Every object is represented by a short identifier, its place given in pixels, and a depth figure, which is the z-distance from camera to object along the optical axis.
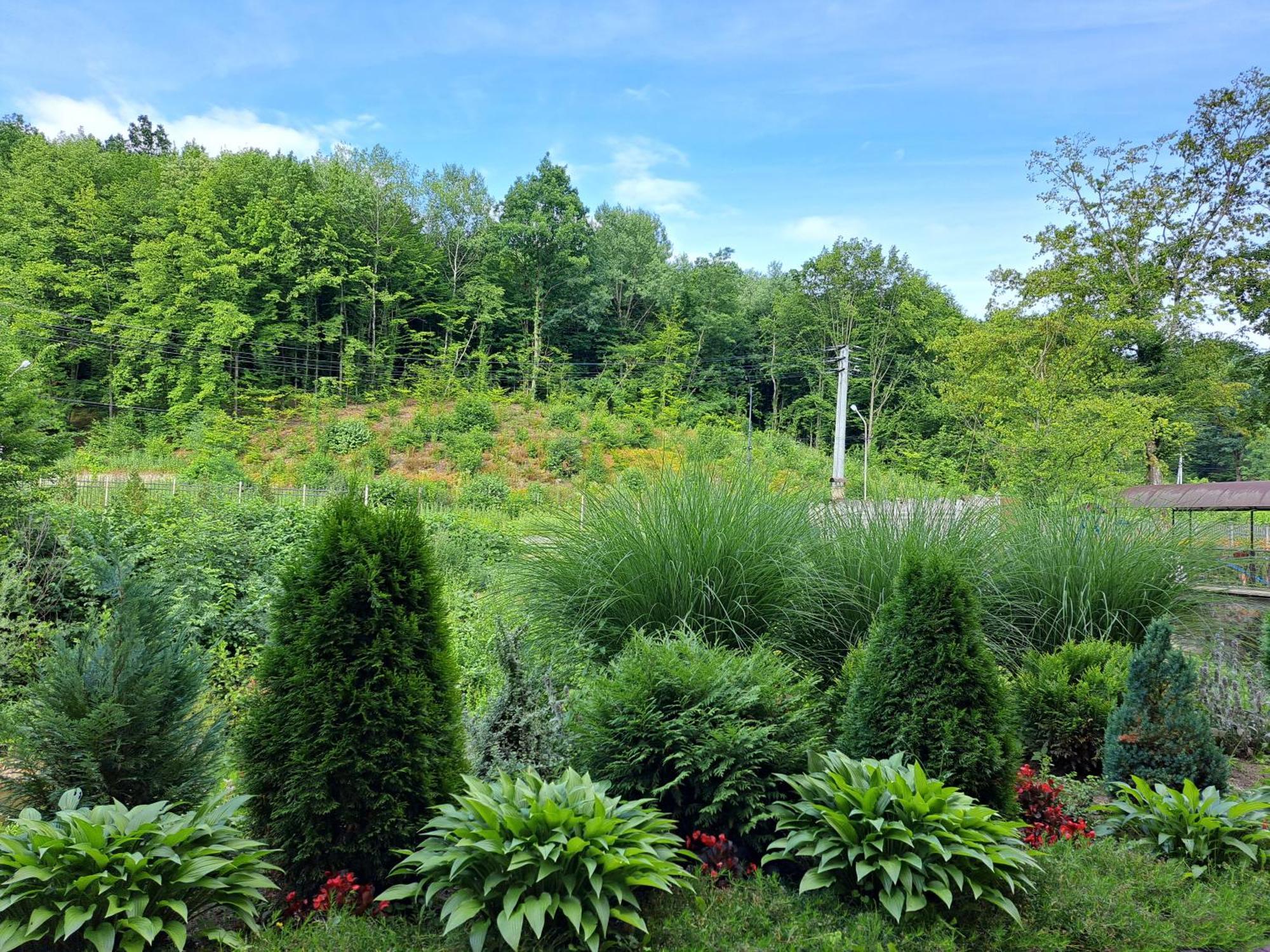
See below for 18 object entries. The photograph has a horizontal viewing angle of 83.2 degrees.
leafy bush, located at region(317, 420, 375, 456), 28.73
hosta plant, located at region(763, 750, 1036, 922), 2.32
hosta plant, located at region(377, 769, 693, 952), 2.07
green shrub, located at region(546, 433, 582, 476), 27.41
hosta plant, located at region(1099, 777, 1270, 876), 2.85
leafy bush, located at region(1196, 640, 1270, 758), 4.49
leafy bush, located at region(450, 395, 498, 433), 29.92
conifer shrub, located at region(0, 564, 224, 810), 2.48
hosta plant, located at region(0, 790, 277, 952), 2.00
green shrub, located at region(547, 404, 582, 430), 30.47
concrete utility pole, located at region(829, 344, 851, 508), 18.00
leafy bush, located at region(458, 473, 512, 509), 22.34
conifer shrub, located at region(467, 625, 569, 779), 2.97
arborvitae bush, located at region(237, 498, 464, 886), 2.49
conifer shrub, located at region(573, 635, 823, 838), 2.78
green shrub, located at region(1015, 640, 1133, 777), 4.02
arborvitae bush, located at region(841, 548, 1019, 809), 2.80
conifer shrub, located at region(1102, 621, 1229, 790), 3.32
